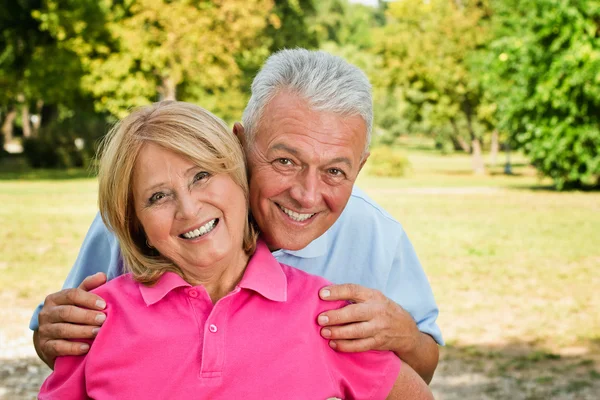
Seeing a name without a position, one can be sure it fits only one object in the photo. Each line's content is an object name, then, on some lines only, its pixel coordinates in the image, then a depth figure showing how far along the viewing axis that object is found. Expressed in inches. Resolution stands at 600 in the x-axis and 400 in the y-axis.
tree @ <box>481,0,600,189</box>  717.3
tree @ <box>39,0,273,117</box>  1039.6
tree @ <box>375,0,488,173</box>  1225.4
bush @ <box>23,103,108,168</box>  1253.7
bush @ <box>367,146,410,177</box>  1173.7
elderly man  94.7
